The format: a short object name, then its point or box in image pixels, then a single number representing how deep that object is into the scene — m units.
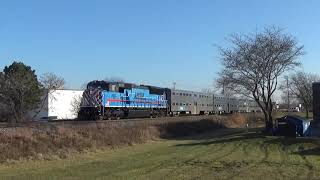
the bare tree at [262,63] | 44.78
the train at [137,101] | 45.59
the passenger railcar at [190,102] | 66.38
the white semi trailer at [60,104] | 78.12
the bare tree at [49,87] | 73.25
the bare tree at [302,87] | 97.19
